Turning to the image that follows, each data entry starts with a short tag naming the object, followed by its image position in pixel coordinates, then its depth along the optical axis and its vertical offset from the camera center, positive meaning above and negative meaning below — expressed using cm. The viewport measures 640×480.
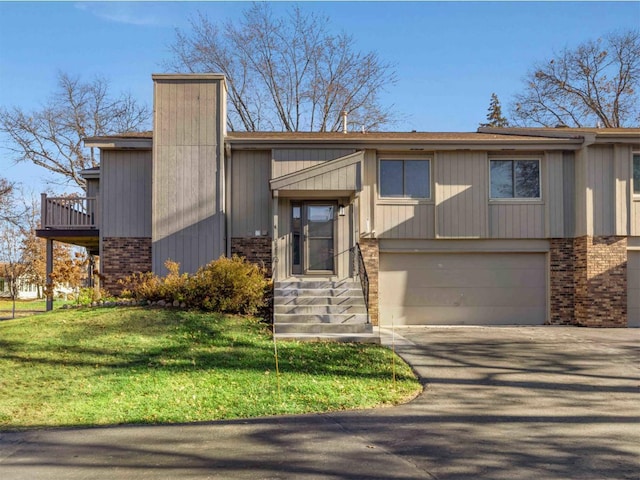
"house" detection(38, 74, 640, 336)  1563 +115
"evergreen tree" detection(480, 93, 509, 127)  4388 +1080
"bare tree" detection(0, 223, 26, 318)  4369 +2
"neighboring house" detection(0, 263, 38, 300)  5156 -319
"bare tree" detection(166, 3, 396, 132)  3000 +848
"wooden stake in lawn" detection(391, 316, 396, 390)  958 -178
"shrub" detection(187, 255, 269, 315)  1290 -69
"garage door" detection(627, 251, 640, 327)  1589 -80
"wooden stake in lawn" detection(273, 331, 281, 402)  890 -165
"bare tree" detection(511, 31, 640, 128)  3256 +940
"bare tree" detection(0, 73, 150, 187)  3312 +659
